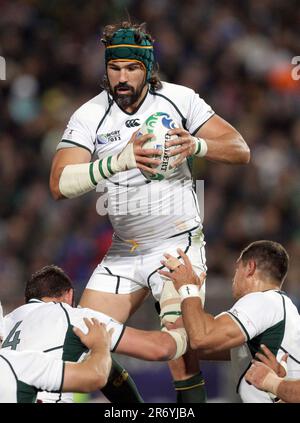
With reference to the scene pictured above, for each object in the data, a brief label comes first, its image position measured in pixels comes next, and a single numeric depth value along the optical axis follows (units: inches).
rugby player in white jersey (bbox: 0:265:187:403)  439.2
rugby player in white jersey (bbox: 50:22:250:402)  491.8
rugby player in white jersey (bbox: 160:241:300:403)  453.8
